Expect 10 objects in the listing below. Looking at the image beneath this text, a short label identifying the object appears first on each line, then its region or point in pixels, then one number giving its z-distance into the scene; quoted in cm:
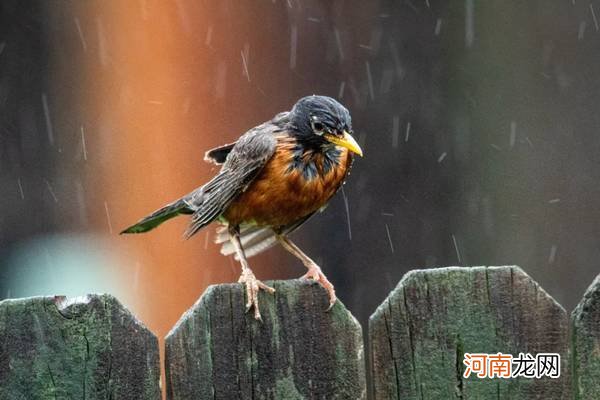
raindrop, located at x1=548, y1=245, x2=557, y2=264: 1224
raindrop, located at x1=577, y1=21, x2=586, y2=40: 1238
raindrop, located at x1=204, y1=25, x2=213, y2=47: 1302
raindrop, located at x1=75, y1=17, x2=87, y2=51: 1364
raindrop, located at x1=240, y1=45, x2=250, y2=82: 1287
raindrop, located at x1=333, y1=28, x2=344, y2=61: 1259
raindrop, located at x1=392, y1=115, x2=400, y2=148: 1236
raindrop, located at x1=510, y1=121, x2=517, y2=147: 1249
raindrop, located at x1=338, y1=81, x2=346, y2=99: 1255
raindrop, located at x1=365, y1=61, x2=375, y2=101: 1248
